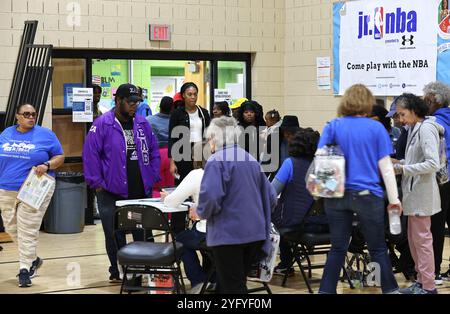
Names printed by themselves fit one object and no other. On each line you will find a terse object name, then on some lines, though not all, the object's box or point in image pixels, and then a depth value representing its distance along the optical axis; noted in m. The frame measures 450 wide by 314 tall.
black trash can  9.71
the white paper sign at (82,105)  10.19
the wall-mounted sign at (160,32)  10.57
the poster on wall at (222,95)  11.29
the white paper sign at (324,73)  10.84
